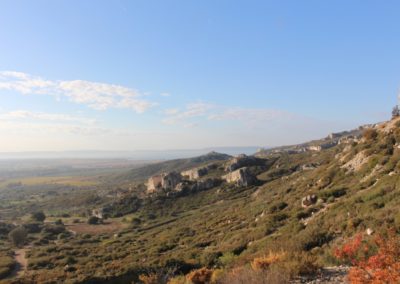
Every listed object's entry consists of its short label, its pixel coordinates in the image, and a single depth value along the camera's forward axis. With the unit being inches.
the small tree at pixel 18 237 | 1911.9
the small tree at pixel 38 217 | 2967.5
